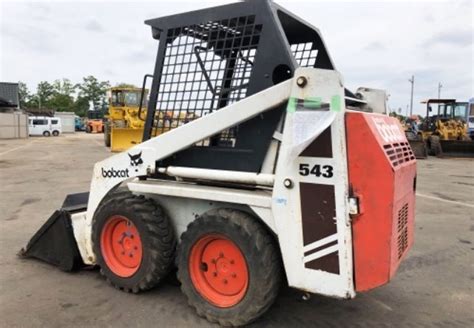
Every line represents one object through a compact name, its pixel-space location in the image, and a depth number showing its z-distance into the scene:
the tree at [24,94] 79.45
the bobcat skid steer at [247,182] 2.83
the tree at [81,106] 79.06
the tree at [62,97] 75.56
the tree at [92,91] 80.69
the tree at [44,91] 79.44
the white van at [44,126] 41.29
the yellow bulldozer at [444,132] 19.77
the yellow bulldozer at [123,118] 18.50
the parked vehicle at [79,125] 62.14
